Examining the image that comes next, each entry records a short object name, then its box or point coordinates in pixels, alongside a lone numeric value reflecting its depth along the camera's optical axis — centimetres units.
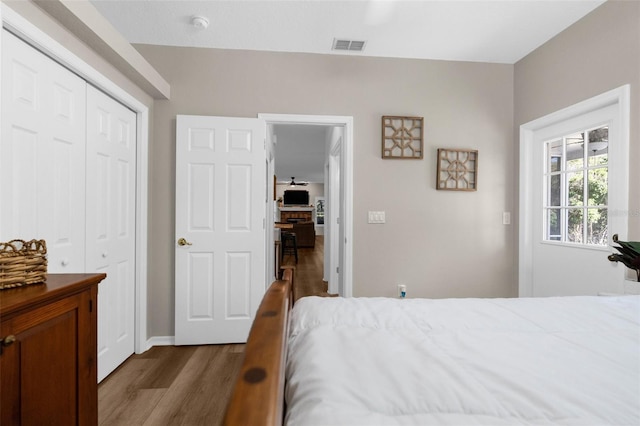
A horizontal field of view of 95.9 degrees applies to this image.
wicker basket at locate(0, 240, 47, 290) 98
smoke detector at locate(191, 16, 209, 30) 220
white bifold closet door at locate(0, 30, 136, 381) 135
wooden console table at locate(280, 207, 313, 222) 1197
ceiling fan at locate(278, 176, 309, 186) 1278
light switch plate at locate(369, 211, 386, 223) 275
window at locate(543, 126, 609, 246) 211
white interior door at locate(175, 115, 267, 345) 250
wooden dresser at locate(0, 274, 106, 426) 90
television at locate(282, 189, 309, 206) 1234
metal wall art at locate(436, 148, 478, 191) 278
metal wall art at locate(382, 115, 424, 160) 272
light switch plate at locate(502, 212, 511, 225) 287
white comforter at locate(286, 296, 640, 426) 60
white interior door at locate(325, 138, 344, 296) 394
